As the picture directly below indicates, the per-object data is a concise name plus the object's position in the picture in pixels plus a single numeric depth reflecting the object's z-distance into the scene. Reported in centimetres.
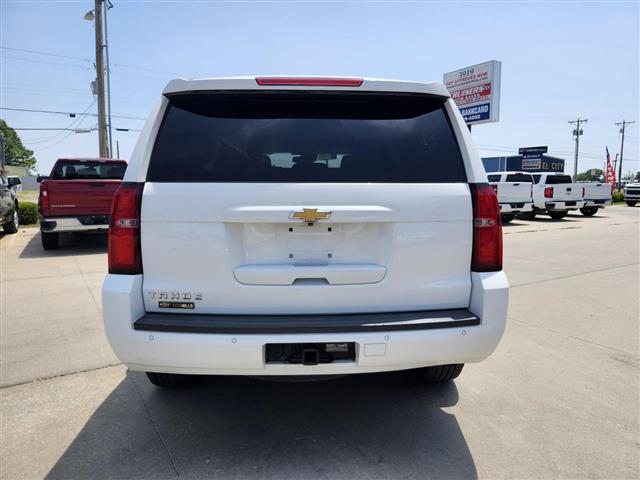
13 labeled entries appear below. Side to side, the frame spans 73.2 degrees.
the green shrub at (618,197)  4081
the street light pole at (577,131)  7418
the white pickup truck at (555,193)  1870
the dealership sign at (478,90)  1702
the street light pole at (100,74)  1959
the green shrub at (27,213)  1487
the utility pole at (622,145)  7635
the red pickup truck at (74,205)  888
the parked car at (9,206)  1129
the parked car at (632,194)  3497
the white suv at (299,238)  219
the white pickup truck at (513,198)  1681
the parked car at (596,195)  1988
